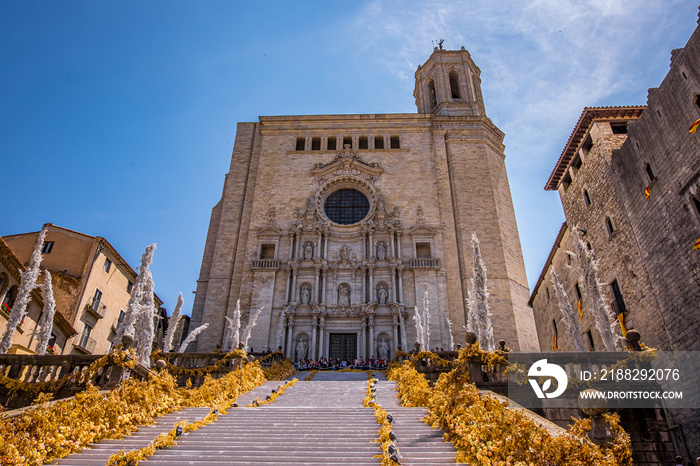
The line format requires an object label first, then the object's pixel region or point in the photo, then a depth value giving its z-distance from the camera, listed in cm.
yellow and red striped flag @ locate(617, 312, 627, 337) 1874
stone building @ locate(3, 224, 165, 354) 2367
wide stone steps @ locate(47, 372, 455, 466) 638
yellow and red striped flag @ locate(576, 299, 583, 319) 2242
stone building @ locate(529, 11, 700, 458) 1454
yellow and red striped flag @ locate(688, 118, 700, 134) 1410
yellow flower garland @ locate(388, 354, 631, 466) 553
